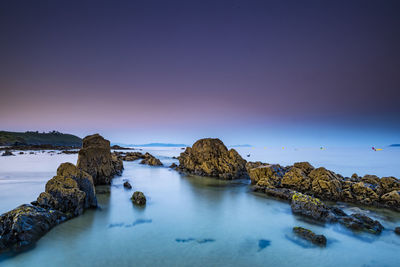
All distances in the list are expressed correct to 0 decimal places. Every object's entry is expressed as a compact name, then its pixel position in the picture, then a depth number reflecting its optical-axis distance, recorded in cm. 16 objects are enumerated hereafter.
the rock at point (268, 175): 1338
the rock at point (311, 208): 766
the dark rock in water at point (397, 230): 683
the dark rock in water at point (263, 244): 571
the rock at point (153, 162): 2735
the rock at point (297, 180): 1212
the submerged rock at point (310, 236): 580
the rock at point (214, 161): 1862
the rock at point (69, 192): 718
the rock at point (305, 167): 1411
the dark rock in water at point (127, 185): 1327
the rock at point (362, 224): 682
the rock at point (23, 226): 504
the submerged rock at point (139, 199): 973
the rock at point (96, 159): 1305
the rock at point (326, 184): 1094
